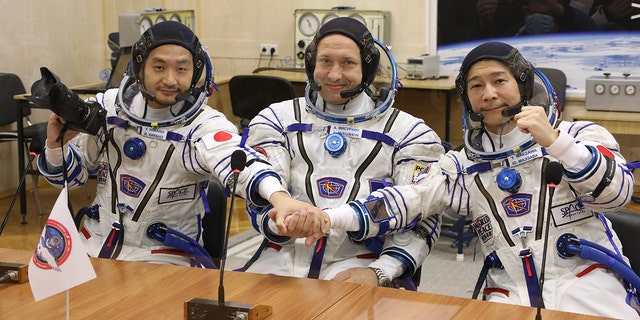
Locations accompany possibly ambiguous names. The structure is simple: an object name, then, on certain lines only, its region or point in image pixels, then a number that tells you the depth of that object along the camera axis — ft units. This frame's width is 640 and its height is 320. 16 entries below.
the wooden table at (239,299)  6.43
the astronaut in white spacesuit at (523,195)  7.42
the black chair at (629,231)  8.00
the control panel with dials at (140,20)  20.06
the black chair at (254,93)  18.98
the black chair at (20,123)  18.11
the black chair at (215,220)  9.31
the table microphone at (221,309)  6.24
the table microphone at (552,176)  5.98
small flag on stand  6.24
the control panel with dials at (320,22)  21.66
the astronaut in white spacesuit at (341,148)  8.70
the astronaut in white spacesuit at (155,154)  8.91
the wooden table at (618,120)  17.16
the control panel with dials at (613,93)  17.49
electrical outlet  22.90
